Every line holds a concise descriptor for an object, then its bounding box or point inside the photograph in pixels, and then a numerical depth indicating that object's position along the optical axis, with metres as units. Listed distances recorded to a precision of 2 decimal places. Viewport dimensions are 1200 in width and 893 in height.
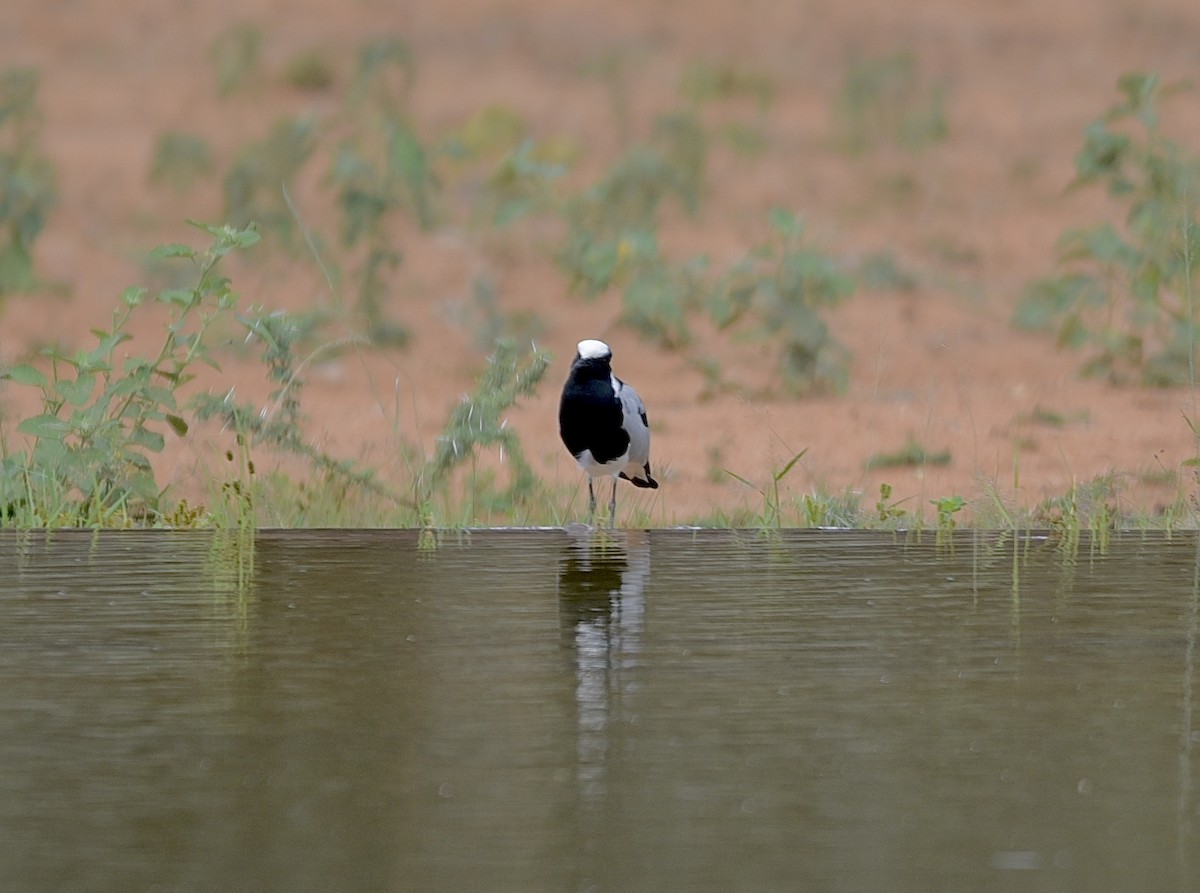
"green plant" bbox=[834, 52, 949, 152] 27.41
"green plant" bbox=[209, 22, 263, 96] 27.89
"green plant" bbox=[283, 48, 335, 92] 27.84
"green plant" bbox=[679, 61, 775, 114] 28.78
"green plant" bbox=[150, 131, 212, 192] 23.78
